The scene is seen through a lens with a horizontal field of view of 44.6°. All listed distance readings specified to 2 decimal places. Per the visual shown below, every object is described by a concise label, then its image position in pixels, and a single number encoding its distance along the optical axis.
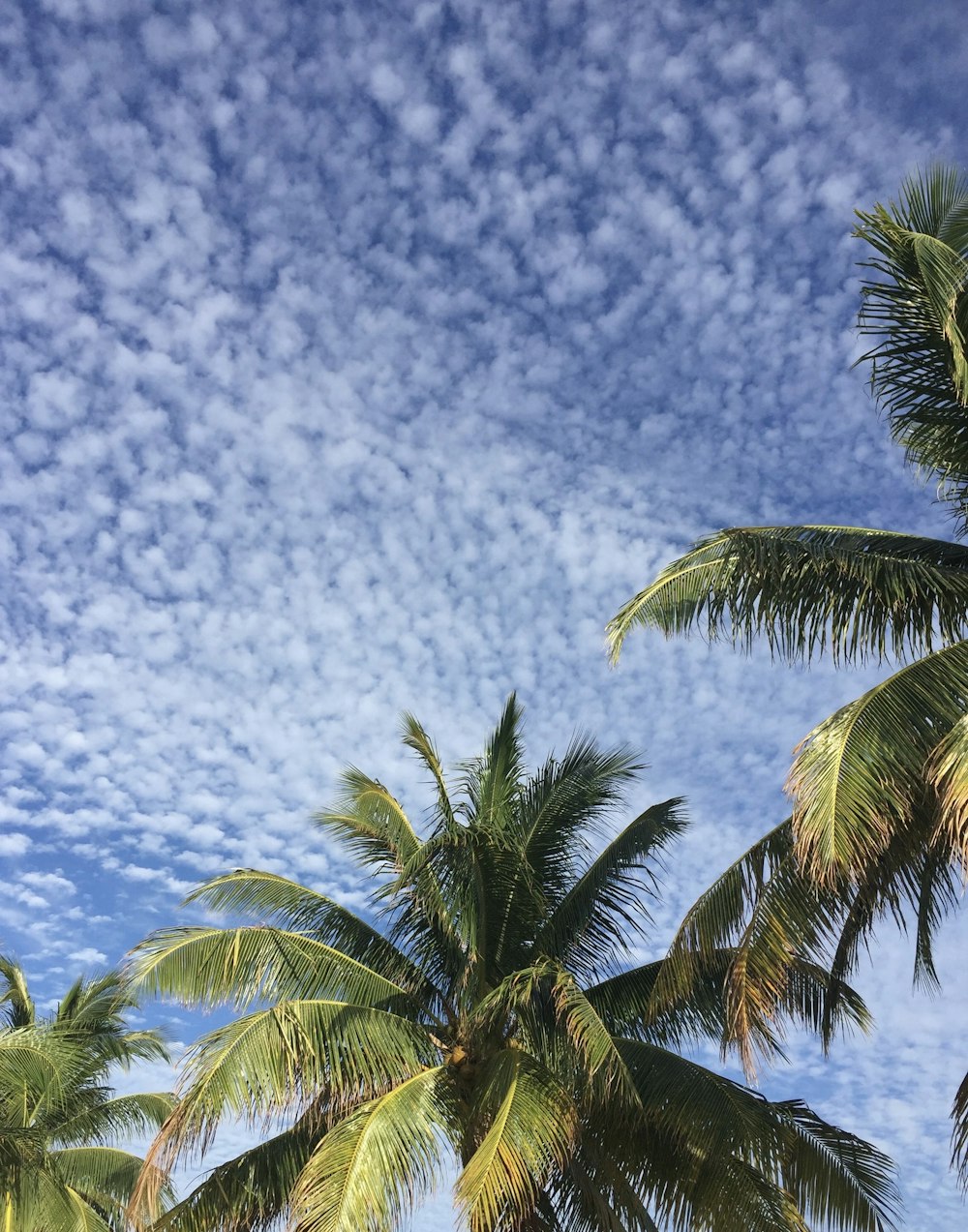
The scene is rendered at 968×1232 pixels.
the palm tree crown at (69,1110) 13.99
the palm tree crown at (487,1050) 10.38
